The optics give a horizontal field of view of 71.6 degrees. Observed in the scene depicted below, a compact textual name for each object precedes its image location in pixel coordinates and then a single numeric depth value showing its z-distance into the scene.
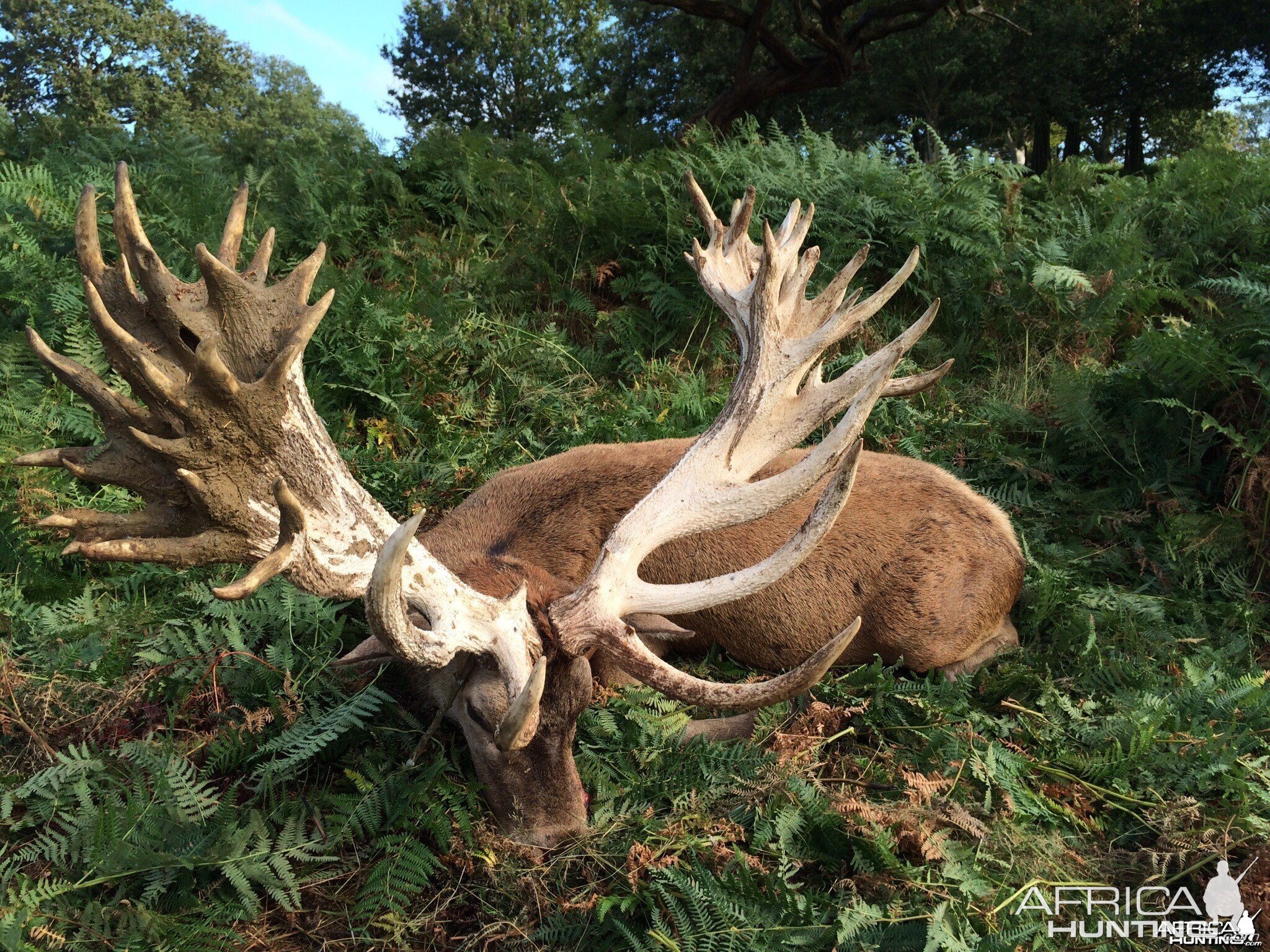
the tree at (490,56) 44.59
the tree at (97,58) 43.50
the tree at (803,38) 14.59
